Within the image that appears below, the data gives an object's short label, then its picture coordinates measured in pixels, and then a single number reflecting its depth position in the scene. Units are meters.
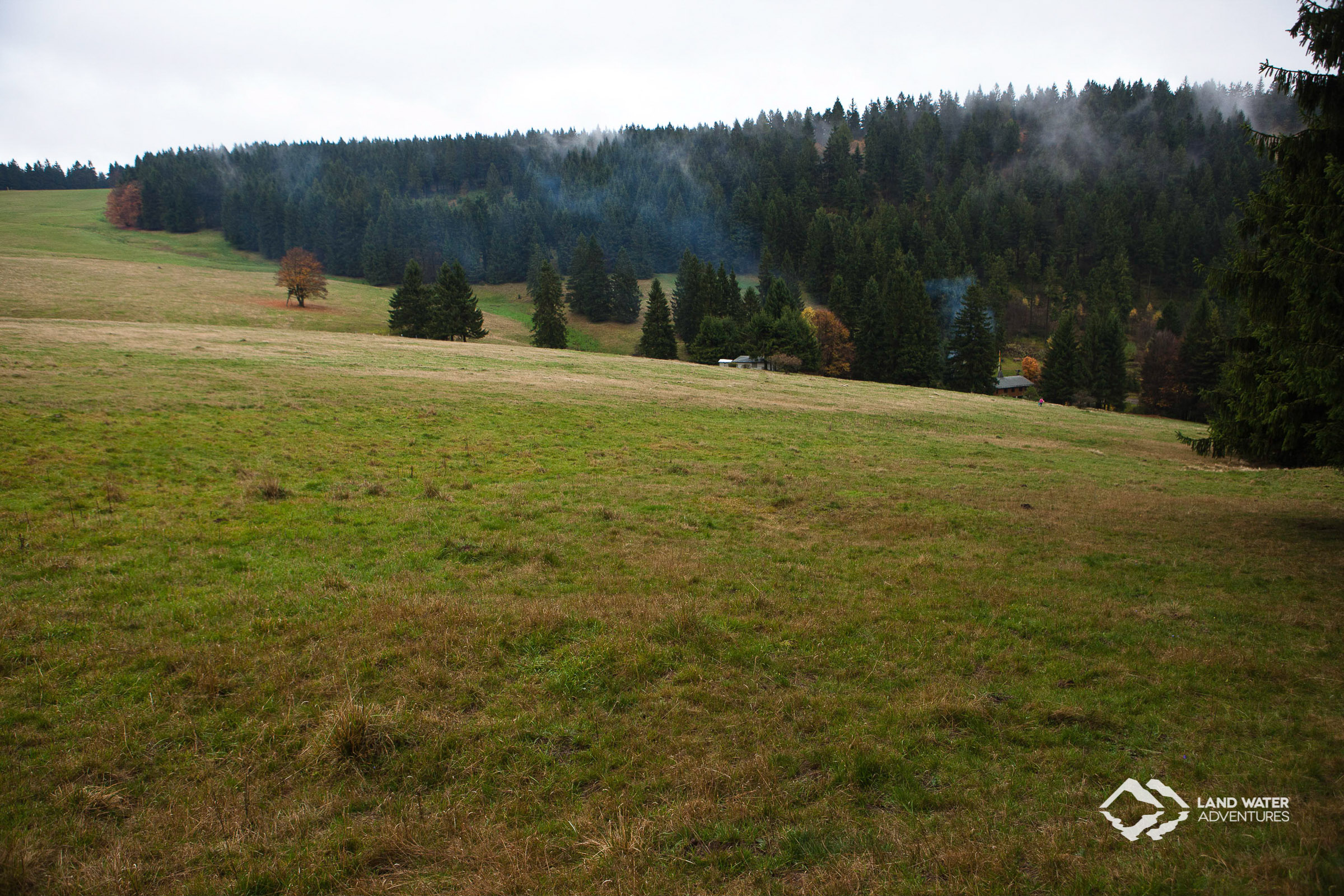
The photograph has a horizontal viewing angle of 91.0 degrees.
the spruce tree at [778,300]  95.38
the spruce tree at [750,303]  99.94
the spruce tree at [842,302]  109.81
